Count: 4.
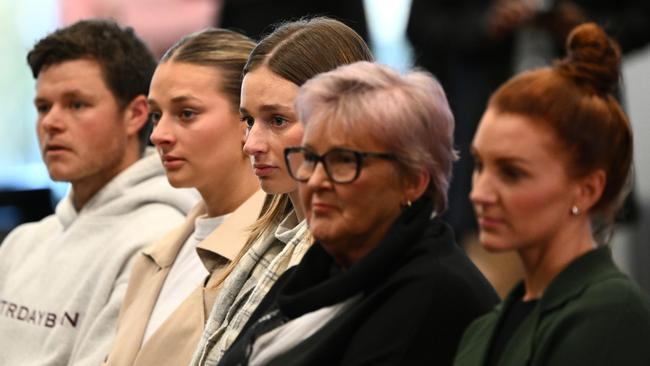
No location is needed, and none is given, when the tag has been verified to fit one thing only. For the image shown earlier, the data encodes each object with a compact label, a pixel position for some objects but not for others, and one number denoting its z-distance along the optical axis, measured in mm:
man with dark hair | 8297
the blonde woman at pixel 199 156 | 7191
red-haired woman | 4711
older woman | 5145
